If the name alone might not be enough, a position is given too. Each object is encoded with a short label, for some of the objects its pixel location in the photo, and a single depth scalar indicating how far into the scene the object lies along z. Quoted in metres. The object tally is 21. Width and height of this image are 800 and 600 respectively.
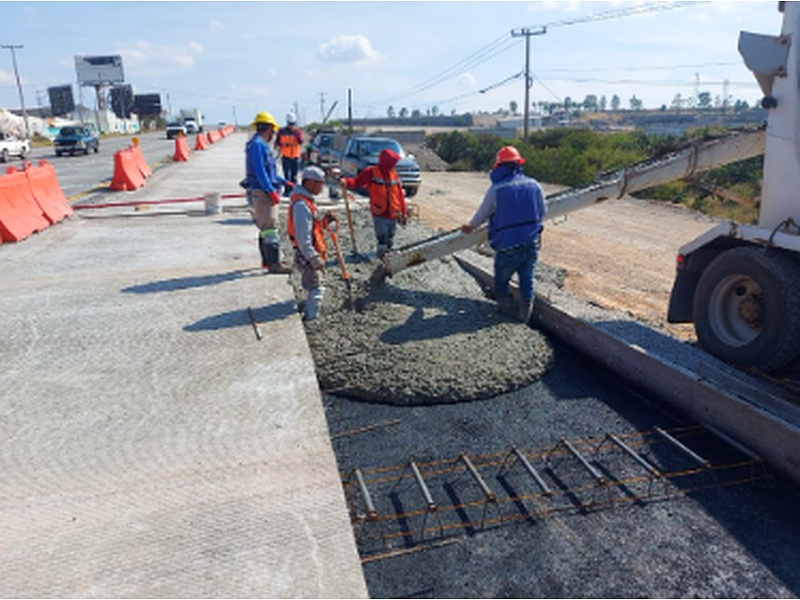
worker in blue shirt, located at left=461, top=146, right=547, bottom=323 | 5.94
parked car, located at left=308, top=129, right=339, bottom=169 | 20.17
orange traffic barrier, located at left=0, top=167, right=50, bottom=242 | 9.35
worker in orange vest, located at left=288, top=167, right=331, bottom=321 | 5.85
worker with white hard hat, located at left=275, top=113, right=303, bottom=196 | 12.91
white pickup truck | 28.17
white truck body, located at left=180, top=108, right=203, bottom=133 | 76.50
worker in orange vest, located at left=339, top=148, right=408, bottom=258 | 7.65
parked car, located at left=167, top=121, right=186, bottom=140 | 59.03
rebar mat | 3.25
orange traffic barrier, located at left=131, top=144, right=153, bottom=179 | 18.03
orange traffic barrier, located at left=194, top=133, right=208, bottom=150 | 35.41
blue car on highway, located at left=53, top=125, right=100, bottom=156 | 32.28
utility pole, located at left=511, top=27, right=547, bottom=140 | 41.22
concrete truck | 4.41
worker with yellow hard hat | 7.35
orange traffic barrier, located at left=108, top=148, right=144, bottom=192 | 15.88
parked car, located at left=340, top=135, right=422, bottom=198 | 17.27
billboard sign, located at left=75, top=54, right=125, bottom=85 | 84.00
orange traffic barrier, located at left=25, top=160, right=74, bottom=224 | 10.62
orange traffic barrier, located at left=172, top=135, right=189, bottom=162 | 26.52
